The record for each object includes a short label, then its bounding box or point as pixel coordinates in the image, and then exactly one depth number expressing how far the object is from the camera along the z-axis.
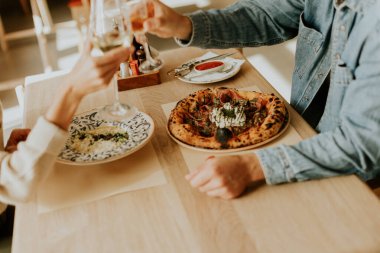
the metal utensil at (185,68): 1.51
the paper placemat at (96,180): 1.01
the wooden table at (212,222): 0.86
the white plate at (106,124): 1.08
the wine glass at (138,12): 1.16
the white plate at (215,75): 1.44
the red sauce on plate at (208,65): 1.50
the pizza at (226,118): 1.11
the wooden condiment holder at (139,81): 1.45
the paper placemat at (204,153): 1.09
